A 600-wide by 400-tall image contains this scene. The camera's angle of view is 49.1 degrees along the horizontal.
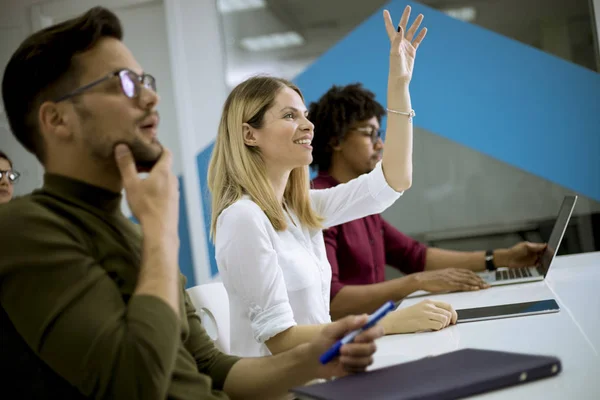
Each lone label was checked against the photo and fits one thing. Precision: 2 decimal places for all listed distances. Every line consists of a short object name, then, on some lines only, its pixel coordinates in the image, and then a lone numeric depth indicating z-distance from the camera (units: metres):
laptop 2.29
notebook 0.90
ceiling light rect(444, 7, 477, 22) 3.97
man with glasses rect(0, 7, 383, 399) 0.88
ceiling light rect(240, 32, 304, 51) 4.32
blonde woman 1.60
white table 0.96
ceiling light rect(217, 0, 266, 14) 4.40
